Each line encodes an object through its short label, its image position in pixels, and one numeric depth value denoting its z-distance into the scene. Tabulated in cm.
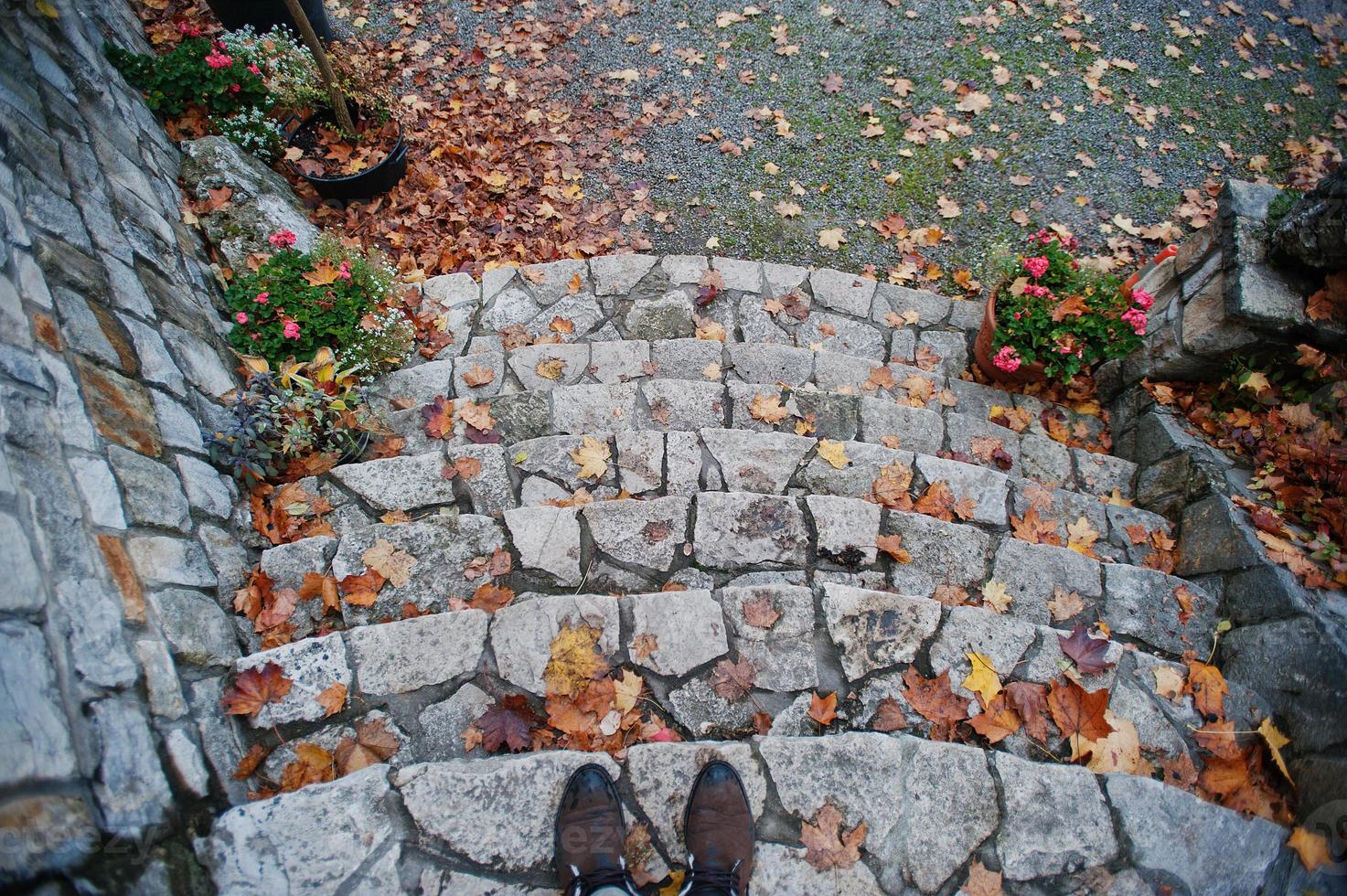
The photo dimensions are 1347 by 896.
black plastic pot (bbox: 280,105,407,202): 409
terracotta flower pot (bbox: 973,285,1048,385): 350
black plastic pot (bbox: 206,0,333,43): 431
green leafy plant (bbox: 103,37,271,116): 357
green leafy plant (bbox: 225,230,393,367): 301
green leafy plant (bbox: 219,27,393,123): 402
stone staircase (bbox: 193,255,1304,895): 179
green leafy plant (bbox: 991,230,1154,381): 327
